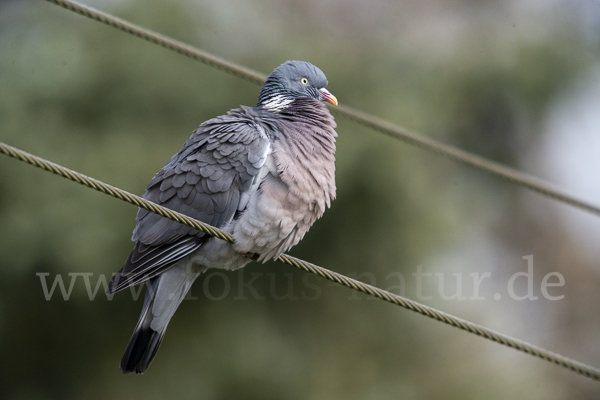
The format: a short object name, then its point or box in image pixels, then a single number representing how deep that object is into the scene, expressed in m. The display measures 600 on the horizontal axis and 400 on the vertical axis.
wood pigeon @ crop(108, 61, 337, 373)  6.53
